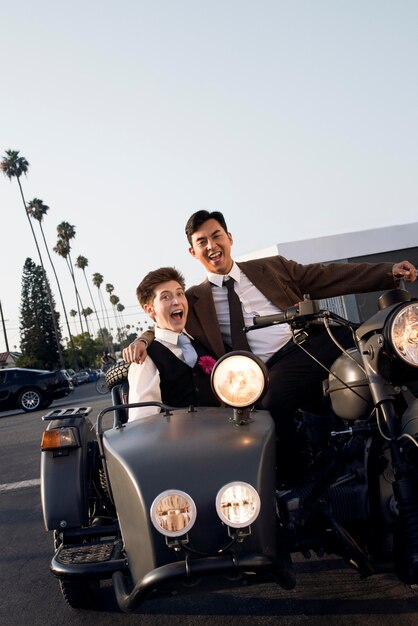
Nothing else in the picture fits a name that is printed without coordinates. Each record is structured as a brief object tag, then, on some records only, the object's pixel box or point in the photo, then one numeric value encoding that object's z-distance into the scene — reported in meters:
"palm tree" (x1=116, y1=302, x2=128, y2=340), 141.68
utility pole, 63.37
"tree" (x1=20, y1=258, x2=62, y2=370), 79.16
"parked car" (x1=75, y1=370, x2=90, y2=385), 70.25
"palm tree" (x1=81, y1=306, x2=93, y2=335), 128.50
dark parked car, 20.94
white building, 27.89
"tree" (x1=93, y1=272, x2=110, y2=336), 111.69
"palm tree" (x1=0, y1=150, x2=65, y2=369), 60.03
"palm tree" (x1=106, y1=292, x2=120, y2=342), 132.00
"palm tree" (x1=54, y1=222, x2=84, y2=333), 75.44
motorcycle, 2.43
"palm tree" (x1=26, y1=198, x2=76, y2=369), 64.62
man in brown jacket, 3.64
